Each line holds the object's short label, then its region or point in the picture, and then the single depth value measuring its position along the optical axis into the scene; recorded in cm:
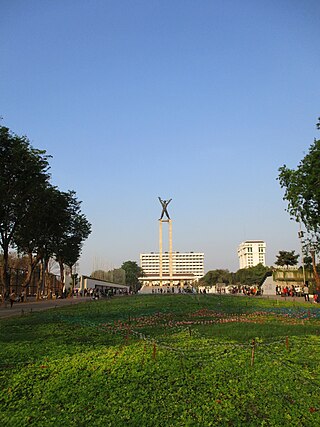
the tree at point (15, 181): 2942
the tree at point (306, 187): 2700
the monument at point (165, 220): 12276
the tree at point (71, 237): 4719
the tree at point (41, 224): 3672
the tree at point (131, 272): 13700
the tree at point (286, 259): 7235
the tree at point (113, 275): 11821
